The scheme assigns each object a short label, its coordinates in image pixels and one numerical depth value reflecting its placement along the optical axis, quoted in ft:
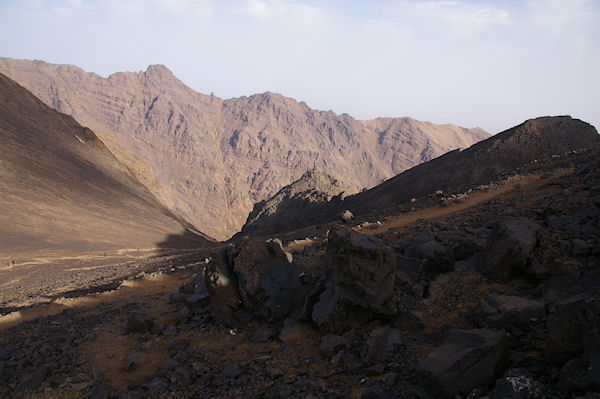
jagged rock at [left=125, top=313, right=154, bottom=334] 24.81
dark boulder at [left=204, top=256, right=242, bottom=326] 23.67
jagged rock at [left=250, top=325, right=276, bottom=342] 20.78
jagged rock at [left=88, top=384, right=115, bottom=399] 16.71
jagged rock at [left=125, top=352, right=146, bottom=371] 20.01
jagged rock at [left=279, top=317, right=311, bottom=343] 20.04
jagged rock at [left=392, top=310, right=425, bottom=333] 17.52
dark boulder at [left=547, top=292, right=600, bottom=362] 11.32
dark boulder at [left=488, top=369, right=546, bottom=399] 10.40
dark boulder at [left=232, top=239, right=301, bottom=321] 22.57
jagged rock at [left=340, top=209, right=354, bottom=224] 54.60
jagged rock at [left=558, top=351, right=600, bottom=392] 9.76
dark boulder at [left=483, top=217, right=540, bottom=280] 18.80
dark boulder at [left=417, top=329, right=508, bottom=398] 12.26
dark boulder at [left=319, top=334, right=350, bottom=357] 17.70
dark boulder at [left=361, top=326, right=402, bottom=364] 15.99
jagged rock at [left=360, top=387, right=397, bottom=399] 13.08
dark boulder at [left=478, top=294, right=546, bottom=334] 14.74
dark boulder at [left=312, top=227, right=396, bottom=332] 18.76
